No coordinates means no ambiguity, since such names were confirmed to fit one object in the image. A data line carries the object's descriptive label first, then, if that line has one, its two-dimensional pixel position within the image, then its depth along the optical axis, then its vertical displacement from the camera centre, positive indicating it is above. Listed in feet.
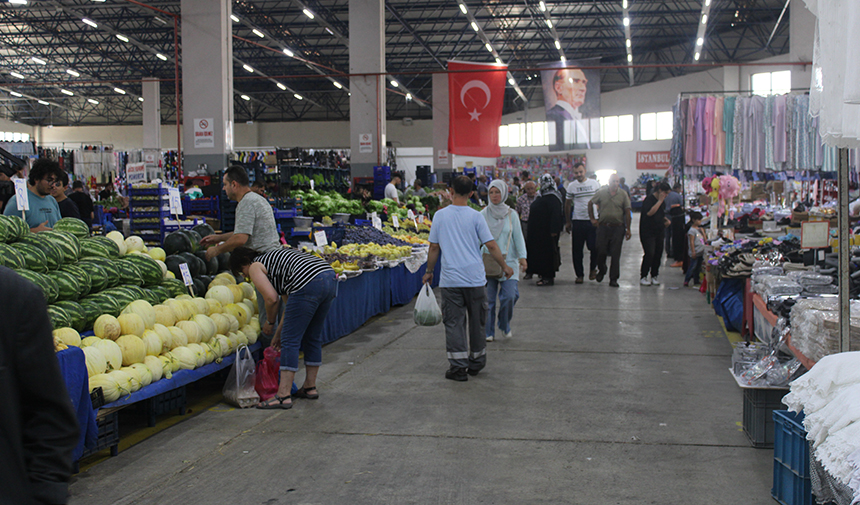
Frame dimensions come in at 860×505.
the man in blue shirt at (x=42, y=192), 18.19 +0.62
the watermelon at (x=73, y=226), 16.07 -0.23
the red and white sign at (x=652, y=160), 115.92 +8.27
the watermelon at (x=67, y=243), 14.53 -0.55
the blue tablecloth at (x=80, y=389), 11.52 -2.80
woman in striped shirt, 15.57 -1.62
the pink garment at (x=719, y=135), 34.40 +3.60
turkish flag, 50.01 +7.28
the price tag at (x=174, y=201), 20.93 +0.41
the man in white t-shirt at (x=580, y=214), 36.01 -0.11
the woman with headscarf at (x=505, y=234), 21.71 -0.65
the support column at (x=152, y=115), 88.02 +12.21
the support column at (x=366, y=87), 54.70 +9.58
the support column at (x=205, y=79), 38.93 +7.36
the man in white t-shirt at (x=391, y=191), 45.88 +1.43
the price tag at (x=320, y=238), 26.35 -0.88
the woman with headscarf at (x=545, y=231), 33.09 -0.91
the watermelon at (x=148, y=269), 16.48 -1.22
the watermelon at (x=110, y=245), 16.11 -0.66
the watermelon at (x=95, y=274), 14.69 -1.20
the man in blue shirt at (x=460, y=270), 17.92 -1.41
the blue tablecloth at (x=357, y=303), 23.12 -3.17
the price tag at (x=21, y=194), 15.75 +0.48
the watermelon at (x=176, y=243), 19.51 -0.76
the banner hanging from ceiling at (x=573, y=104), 56.54 +8.56
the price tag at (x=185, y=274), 17.23 -1.41
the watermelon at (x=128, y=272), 15.92 -1.26
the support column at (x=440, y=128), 85.92 +10.30
